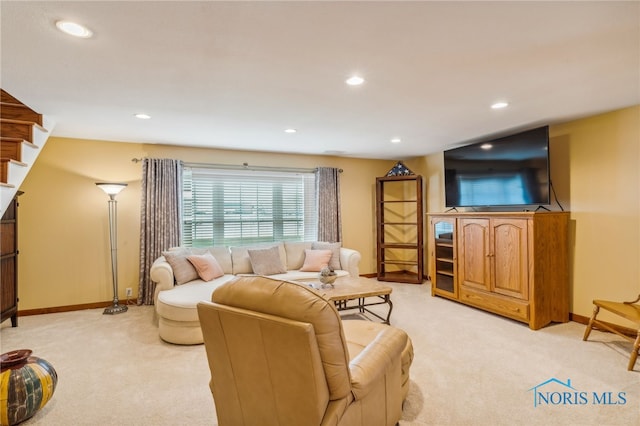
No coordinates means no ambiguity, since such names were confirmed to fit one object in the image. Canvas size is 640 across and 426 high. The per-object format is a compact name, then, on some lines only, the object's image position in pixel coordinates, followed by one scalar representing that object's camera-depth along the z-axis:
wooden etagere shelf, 5.39
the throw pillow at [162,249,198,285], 3.67
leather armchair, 1.24
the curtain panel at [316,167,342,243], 5.32
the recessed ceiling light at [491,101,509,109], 2.86
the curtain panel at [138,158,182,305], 4.26
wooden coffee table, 3.08
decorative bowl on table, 3.32
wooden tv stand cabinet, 3.30
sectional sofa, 2.98
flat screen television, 3.46
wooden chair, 2.40
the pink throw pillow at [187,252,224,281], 3.82
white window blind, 4.68
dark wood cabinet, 3.16
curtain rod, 4.61
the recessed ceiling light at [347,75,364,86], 2.27
